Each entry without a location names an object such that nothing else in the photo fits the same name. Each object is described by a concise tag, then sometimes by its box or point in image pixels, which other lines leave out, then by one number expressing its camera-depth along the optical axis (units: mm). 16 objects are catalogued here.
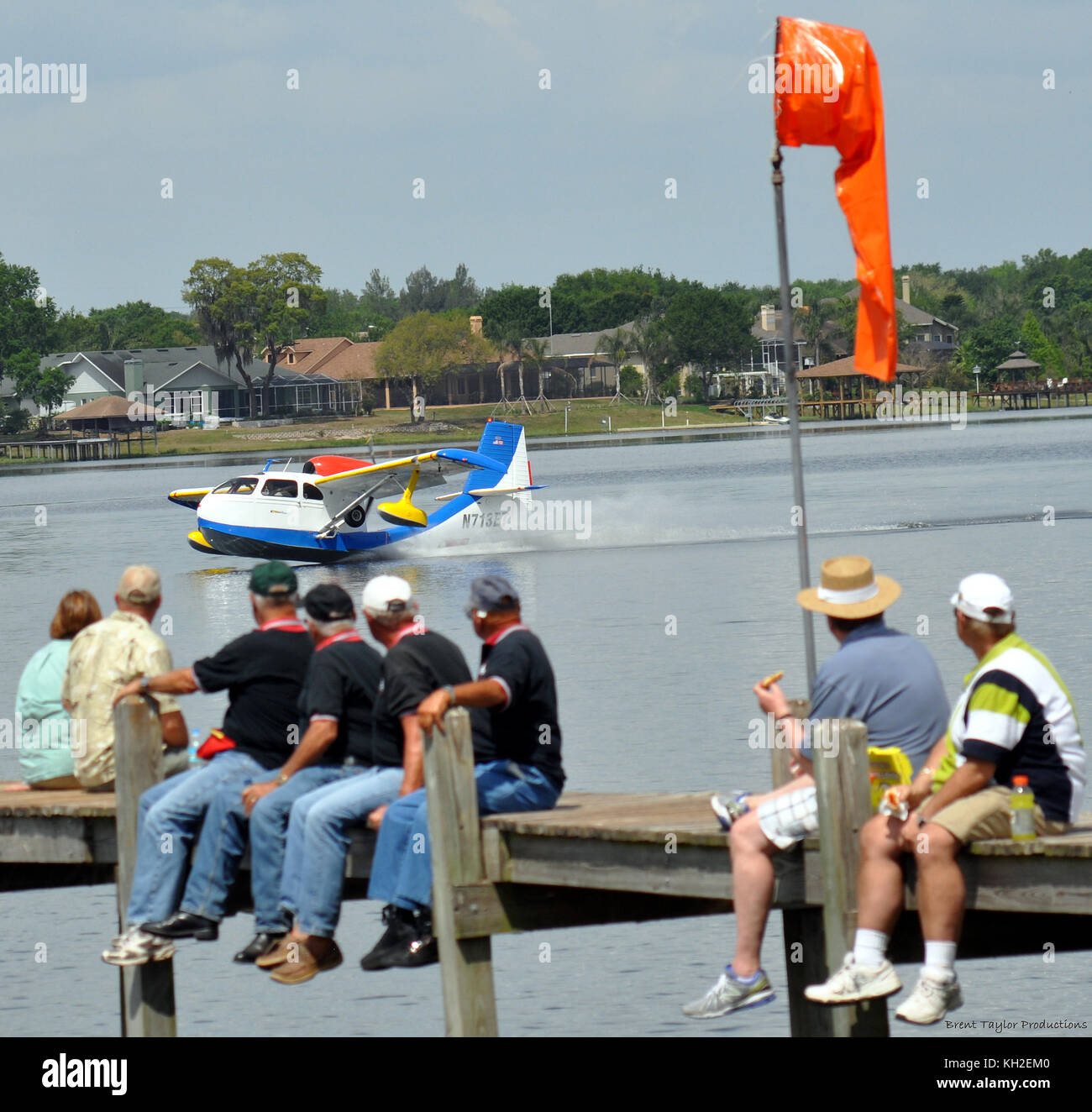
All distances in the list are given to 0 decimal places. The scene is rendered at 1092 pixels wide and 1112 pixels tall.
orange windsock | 15836
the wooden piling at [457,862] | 13141
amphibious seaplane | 68625
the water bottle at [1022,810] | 11469
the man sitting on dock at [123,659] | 15492
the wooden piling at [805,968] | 14484
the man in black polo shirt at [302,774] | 14086
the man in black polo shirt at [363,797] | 13727
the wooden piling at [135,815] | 15187
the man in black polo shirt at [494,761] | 13430
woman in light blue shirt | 16656
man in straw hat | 12102
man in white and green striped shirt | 11352
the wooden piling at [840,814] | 11680
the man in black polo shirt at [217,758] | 14492
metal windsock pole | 15297
